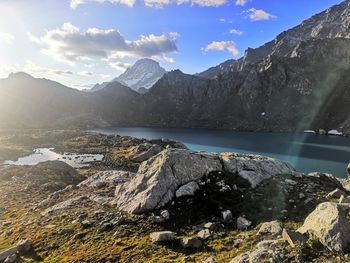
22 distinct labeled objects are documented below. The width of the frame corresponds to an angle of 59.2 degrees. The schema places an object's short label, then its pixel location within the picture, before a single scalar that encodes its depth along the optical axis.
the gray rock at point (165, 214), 23.17
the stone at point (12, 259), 21.64
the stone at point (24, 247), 23.23
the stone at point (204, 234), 20.22
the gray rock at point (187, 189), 25.49
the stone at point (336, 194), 23.61
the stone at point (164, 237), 20.27
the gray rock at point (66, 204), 30.16
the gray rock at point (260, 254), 15.38
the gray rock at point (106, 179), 36.22
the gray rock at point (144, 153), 87.81
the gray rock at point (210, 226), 21.16
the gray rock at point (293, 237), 15.81
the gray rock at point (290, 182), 26.39
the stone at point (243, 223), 20.77
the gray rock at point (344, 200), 20.69
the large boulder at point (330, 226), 14.86
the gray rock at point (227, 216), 22.17
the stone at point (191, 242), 19.38
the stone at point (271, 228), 18.82
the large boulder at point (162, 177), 25.12
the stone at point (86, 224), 24.69
